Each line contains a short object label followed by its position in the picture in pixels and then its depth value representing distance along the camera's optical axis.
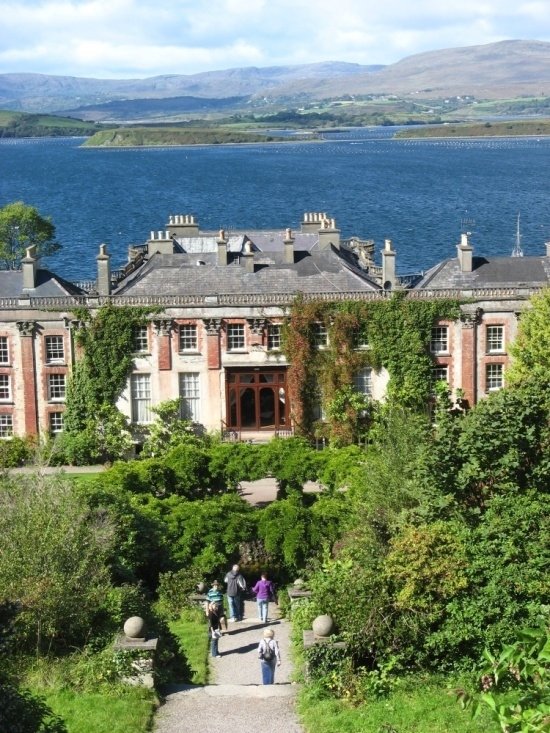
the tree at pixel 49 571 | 25.36
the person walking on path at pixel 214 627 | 30.00
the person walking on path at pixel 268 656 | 27.05
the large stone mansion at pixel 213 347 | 51.81
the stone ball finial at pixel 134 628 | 25.02
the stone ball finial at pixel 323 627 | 25.03
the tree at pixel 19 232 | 87.50
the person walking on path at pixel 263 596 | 32.22
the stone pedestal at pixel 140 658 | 24.36
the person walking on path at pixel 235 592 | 32.50
